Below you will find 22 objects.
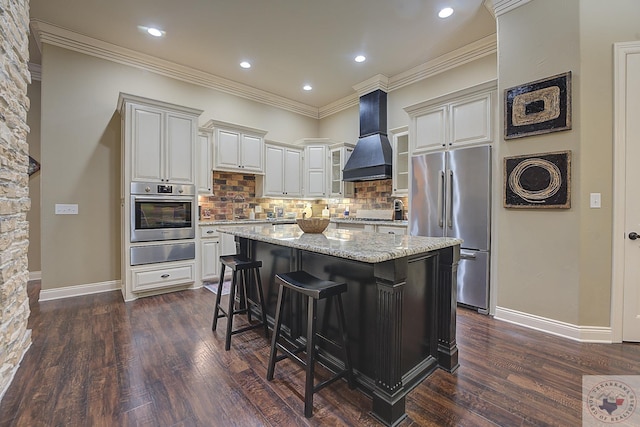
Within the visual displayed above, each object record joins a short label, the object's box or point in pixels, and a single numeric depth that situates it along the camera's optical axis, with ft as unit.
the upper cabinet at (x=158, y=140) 11.62
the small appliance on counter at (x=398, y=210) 15.46
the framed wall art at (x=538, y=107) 8.21
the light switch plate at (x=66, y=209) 11.75
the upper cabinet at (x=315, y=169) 18.69
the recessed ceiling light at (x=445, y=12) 10.37
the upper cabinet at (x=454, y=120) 10.16
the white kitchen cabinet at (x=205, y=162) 14.65
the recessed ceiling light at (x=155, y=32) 11.56
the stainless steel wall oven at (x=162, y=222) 11.73
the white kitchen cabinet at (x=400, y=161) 14.70
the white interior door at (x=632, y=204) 7.71
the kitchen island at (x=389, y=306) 5.15
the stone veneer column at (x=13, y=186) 5.91
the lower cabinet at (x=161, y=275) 11.66
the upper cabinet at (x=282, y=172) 17.24
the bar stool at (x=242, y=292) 7.82
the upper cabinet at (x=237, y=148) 15.02
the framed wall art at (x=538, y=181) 8.22
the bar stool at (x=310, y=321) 5.29
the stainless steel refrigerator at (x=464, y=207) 10.06
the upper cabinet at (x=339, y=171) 18.08
